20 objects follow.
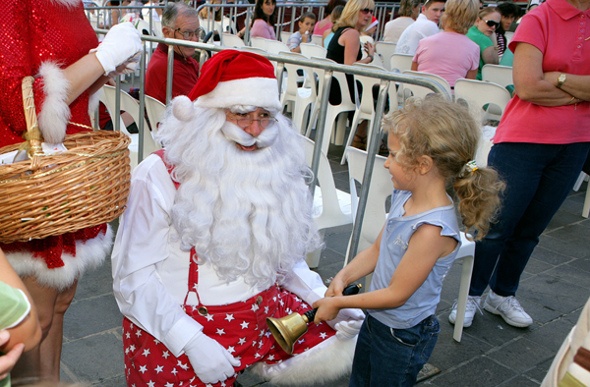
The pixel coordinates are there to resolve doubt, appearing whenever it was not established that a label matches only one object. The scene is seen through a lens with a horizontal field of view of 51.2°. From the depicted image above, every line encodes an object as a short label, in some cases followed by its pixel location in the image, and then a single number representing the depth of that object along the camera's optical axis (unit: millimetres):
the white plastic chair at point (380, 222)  3139
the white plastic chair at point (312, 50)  7410
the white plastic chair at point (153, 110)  4051
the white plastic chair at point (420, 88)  4945
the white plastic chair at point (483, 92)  4820
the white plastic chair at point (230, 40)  7924
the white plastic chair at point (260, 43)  7968
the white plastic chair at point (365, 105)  5946
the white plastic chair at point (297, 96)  6465
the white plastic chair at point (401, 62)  6539
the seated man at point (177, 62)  4332
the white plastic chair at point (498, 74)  5532
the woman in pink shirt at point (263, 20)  8859
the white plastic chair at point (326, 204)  3463
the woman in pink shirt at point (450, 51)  5396
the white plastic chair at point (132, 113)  4172
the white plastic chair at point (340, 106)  6336
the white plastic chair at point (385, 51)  8211
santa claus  2051
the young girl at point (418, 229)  1938
